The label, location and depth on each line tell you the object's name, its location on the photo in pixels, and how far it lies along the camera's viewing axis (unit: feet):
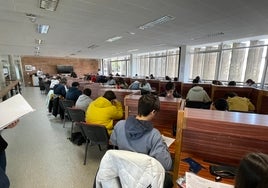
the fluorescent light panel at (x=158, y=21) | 12.12
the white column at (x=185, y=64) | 26.48
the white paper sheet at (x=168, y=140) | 5.54
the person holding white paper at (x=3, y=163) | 3.40
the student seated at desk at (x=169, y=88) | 10.43
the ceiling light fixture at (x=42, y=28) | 14.69
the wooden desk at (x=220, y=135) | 3.66
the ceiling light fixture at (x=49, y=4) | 9.38
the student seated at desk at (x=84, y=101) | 10.84
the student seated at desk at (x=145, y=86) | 15.31
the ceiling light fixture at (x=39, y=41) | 21.70
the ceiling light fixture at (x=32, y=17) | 11.58
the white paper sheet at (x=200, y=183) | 3.44
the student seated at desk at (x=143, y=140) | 4.15
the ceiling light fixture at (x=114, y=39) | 19.69
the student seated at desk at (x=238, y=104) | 10.32
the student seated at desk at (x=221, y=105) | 8.07
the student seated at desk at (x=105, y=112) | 7.67
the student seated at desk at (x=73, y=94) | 13.25
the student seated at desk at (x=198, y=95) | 11.76
